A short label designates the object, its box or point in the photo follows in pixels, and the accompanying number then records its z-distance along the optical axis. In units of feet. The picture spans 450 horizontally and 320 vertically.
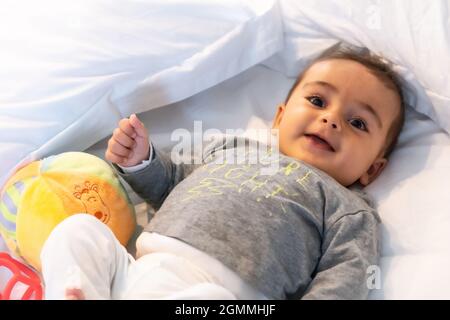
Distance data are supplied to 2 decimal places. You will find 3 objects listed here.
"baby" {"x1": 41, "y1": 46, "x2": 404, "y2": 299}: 2.73
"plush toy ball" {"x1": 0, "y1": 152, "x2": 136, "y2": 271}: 3.01
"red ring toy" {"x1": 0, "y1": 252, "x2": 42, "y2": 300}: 3.00
